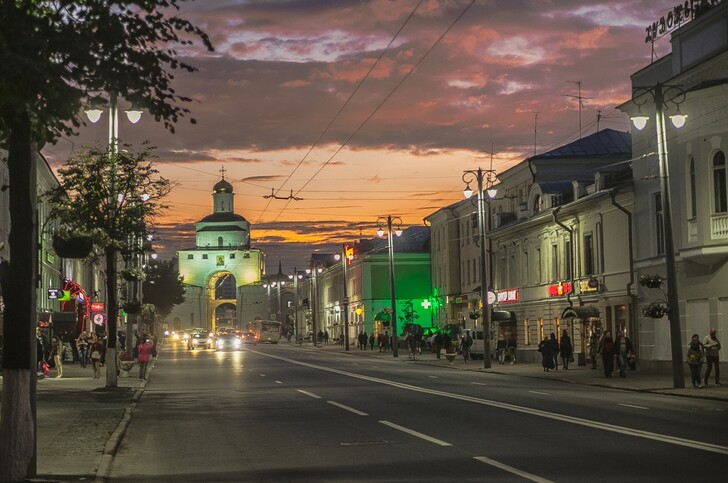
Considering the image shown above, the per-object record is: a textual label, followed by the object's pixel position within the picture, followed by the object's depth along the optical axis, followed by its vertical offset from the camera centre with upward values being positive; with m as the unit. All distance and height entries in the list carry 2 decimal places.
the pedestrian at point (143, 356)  40.88 -0.91
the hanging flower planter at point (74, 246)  15.05 +1.07
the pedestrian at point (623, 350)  39.72 -1.15
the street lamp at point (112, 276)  32.31 +1.51
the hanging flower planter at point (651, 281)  36.47 +1.07
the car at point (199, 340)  98.69 -1.04
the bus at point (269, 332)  133.50 -0.66
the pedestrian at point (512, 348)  55.94 -1.34
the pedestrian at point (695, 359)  31.84 -1.17
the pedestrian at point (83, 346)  53.09 -0.67
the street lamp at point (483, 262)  49.69 +2.46
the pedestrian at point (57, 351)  42.31 -0.73
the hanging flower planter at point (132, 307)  39.47 +0.75
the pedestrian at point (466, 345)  58.56 -1.18
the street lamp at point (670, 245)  31.58 +1.89
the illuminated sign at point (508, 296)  63.97 +1.33
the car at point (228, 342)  96.12 -1.19
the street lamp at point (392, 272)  69.06 +2.97
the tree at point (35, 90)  10.45 +2.15
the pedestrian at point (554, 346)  45.91 -1.05
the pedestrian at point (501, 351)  55.47 -1.44
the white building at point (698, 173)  36.38 +4.55
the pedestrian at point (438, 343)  65.20 -1.16
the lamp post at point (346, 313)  89.88 +0.85
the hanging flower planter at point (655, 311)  34.06 +0.16
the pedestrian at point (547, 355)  45.81 -1.38
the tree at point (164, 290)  133.25 +4.53
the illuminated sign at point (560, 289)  54.12 +1.36
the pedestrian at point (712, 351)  32.78 -1.00
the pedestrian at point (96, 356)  40.88 -0.87
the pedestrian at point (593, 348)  45.81 -1.18
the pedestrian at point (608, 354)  39.44 -1.21
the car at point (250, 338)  137.25 -1.31
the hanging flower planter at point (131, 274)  35.59 +1.67
